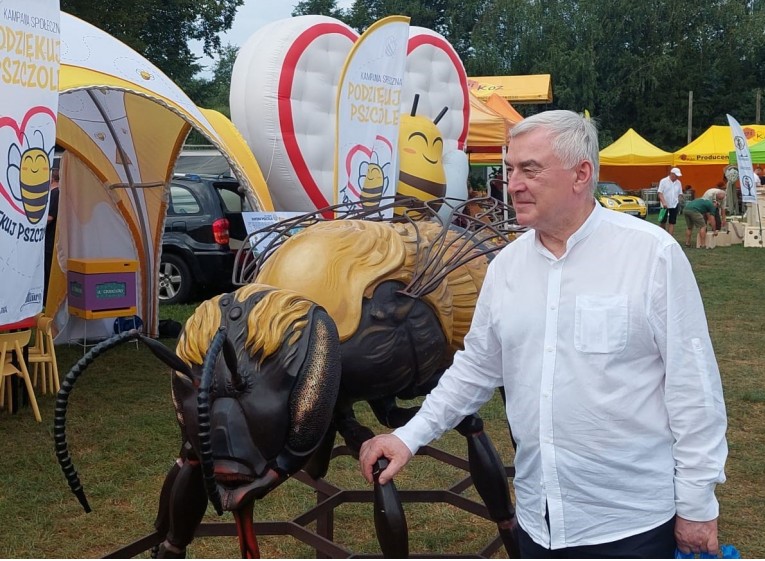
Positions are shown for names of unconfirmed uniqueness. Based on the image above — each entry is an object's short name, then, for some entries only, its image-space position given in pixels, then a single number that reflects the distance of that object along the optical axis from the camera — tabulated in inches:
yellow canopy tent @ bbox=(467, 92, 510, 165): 542.0
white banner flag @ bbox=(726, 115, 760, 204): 598.2
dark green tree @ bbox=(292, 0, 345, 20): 2186.3
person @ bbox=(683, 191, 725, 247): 630.5
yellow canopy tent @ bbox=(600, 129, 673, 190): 1037.8
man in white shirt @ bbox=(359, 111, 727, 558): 67.7
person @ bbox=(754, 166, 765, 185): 737.6
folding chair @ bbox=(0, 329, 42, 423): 208.1
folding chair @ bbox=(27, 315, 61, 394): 235.5
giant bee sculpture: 77.7
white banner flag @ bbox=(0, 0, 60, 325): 183.9
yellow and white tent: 294.7
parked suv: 376.5
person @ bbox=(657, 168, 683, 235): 660.7
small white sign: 209.2
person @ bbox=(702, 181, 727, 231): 664.4
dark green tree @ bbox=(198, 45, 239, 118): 1672.0
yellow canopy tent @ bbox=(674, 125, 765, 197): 1005.8
